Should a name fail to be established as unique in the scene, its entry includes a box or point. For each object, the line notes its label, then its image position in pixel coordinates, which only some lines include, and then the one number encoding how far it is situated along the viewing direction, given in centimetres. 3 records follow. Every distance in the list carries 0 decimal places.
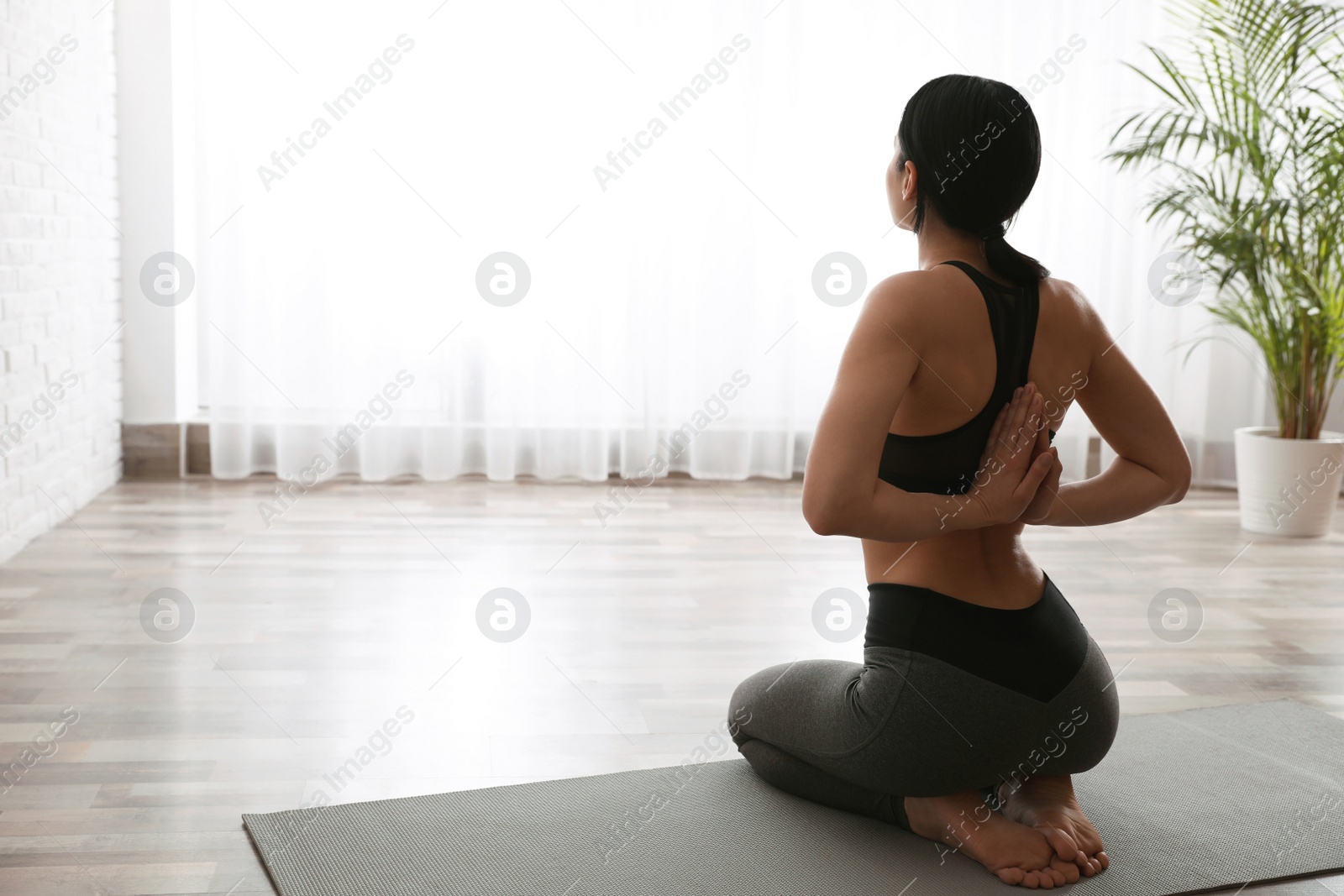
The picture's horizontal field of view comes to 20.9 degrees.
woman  404
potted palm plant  675
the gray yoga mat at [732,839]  414
